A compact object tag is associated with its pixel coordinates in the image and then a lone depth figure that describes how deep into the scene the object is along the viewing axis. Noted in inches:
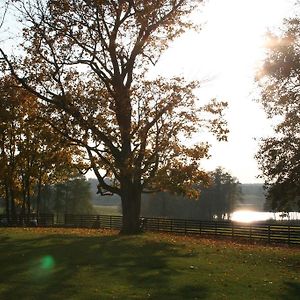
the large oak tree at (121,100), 1091.9
